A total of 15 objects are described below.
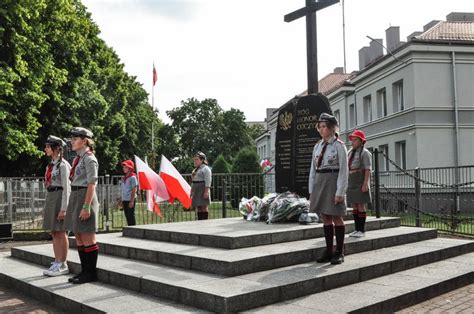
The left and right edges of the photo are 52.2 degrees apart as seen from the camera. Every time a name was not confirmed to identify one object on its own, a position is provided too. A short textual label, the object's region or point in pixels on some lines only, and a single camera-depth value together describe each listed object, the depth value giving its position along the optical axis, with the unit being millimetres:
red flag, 47619
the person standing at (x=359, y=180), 8531
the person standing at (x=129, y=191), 11562
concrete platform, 7309
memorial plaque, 9695
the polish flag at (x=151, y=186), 13047
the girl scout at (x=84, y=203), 6316
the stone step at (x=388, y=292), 5246
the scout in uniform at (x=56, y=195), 6961
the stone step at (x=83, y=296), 5352
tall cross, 10055
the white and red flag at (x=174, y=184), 13016
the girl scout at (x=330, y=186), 6656
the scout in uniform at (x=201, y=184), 11227
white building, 24547
